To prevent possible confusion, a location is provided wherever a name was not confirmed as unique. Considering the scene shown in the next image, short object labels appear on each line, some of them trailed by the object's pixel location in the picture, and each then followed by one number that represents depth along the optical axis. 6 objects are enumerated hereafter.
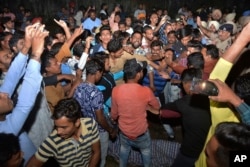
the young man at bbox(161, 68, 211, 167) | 2.16
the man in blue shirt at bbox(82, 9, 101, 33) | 6.36
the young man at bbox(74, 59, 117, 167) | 2.39
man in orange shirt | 2.44
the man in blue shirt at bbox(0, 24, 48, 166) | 1.63
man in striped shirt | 1.77
